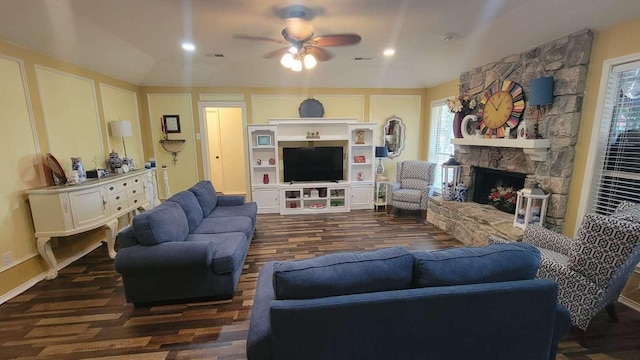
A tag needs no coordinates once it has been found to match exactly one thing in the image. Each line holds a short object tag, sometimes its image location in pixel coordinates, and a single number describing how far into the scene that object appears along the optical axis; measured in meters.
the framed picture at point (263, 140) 5.39
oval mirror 5.86
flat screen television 5.37
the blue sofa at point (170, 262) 2.39
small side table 5.58
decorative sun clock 3.44
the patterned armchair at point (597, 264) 1.79
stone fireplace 2.80
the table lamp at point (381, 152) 5.47
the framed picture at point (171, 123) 5.39
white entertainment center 5.35
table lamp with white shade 4.27
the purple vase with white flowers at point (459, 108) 4.27
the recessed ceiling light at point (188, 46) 3.68
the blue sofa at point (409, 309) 1.36
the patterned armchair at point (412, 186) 5.02
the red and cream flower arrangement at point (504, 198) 3.74
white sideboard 2.88
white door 6.70
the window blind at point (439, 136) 5.31
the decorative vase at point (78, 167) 3.42
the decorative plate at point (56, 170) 3.12
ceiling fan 2.61
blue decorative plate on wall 5.52
